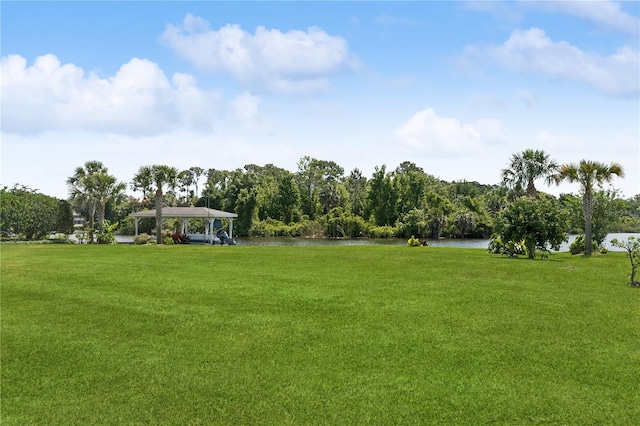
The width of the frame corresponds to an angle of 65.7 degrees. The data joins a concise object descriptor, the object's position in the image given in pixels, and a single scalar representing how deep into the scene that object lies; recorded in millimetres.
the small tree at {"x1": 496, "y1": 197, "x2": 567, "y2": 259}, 23844
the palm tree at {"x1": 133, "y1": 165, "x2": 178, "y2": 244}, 38781
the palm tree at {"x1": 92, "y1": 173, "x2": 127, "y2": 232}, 43756
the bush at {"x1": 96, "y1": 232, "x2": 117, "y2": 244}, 39531
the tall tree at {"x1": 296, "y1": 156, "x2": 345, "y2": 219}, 85500
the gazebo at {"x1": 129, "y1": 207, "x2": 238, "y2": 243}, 45125
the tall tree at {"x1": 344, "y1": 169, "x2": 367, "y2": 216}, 89588
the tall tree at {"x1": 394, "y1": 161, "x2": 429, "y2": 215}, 77500
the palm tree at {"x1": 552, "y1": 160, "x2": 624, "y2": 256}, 25891
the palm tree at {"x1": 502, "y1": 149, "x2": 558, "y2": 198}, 39594
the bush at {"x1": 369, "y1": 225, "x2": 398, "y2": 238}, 72125
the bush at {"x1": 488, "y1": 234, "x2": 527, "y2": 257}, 25016
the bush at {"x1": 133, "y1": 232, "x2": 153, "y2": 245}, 39906
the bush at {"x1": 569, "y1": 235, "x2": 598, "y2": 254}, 27969
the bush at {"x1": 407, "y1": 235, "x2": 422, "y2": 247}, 33684
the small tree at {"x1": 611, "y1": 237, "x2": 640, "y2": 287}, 14967
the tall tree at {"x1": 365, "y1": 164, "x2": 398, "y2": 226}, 77562
